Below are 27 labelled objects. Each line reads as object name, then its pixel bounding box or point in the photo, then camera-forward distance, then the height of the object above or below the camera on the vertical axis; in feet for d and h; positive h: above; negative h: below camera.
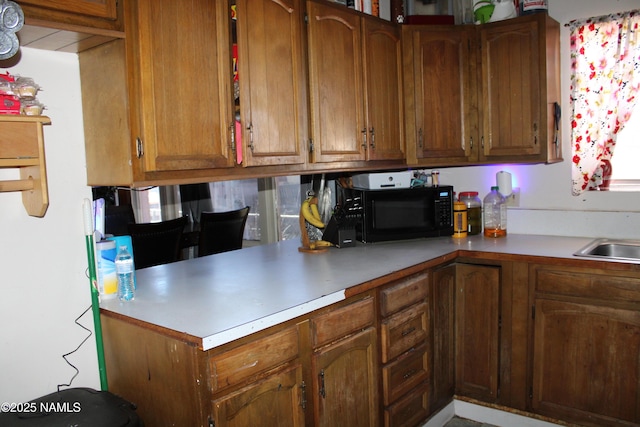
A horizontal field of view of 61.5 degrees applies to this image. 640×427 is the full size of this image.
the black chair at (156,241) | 10.80 -1.21
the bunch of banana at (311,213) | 9.06 -0.62
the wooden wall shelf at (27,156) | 4.71 +0.28
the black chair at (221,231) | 12.25 -1.20
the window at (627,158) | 8.87 +0.10
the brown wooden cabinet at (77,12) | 4.63 +1.57
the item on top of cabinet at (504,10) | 9.27 +2.73
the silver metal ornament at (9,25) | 4.23 +1.28
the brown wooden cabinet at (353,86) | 7.80 +1.39
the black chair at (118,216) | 14.01 -0.89
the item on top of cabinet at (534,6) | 8.96 +2.70
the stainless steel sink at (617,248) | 8.68 -1.36
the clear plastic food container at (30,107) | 4.83 +0.72
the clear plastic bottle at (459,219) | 9.77 -0.88
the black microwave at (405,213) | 9.23 -0.72
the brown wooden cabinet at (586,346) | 7.50 -2.60
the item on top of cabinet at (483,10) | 9.36 +2.78
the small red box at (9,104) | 4.64 +0.72
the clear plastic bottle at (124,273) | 6.04 -1.01
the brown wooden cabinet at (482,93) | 8.91 +1.31
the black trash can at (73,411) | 4.72 -2.08
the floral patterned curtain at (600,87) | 8.80 +1.31
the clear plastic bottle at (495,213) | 9.84 -0.81
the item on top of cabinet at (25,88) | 4.79 +0.88
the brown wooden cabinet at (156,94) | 5.50 +0.94
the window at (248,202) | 13.79 -0.66
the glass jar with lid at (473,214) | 10.02 -0.82
